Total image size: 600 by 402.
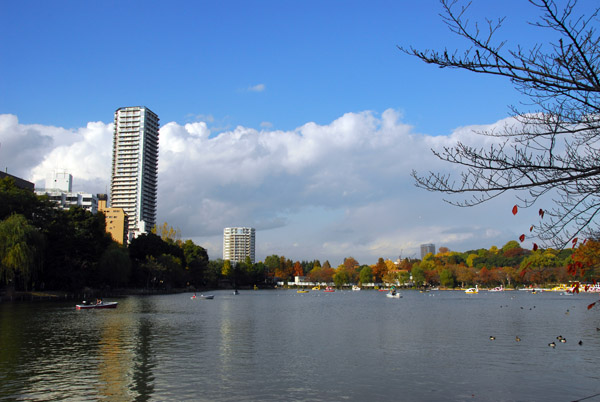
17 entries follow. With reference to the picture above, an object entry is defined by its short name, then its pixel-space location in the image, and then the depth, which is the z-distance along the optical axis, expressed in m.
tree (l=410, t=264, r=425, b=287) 162.62
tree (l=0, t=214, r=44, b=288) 51.47
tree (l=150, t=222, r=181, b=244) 165.26
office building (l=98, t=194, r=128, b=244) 145.00
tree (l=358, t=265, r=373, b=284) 182.62
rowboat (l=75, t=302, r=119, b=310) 47.97
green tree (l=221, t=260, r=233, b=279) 175.38
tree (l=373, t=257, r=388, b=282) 197.48
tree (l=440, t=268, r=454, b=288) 154.56
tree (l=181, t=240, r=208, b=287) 135.38
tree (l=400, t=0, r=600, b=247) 6.32
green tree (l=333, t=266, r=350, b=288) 186.50
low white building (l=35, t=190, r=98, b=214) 131.38
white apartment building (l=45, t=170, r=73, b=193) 140.88
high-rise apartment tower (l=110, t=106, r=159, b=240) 182.25
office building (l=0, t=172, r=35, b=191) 88.19
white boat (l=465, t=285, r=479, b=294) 128.81
